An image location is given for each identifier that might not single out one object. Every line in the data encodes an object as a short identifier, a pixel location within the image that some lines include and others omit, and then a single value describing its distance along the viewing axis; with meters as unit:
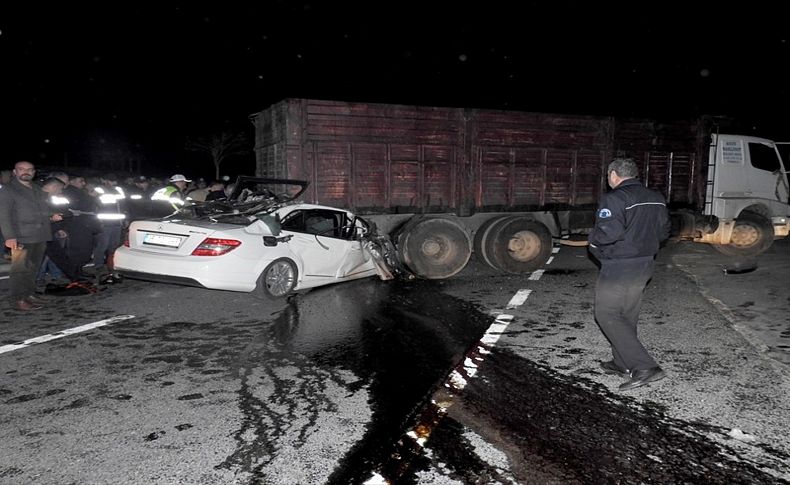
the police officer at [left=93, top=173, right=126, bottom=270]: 9.06
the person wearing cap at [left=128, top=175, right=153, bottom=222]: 9.70
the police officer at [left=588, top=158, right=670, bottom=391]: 4.06
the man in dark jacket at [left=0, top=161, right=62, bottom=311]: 6.40
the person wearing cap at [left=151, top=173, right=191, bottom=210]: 9.48
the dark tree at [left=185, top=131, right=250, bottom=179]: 47.80
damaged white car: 6.31
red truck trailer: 8.62
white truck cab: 10.72
